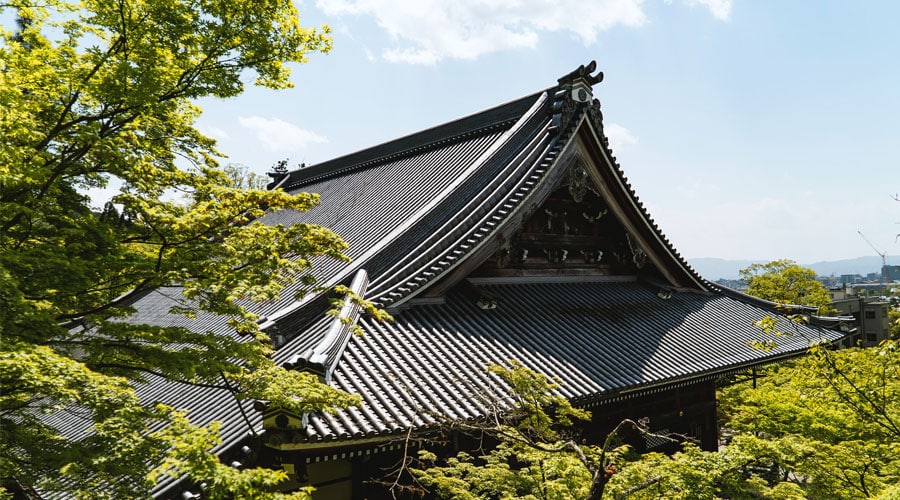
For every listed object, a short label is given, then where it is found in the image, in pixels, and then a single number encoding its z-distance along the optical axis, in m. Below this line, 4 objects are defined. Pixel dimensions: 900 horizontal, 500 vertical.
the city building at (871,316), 42.59
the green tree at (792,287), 35.86
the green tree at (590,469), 4.64
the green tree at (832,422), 5.91
